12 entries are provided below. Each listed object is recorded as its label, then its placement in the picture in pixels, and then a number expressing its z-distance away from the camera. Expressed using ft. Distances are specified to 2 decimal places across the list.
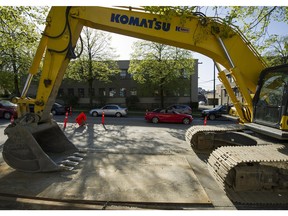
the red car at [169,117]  58.65
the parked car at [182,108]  77.87
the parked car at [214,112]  74.00
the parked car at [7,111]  59.72
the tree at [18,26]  27.86
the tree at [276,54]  74.54
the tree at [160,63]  84.38
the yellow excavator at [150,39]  17.69
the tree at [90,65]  93.91
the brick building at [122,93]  112.78
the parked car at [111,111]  76.23
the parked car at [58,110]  75.77
